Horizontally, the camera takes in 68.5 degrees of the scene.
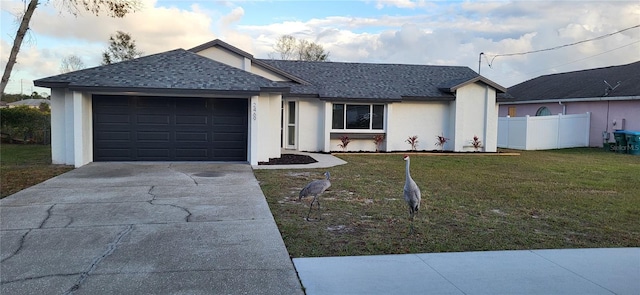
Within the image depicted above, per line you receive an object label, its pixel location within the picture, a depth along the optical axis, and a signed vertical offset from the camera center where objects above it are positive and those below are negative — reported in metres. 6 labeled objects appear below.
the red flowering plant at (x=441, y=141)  21.17 -0.52
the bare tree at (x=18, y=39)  10.74 +1.92
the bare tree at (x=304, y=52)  44.44 +7.13
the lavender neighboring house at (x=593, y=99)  23.77 +1.82
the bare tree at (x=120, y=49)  34.59 +5.57
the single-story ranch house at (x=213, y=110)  14.24 +0.56
